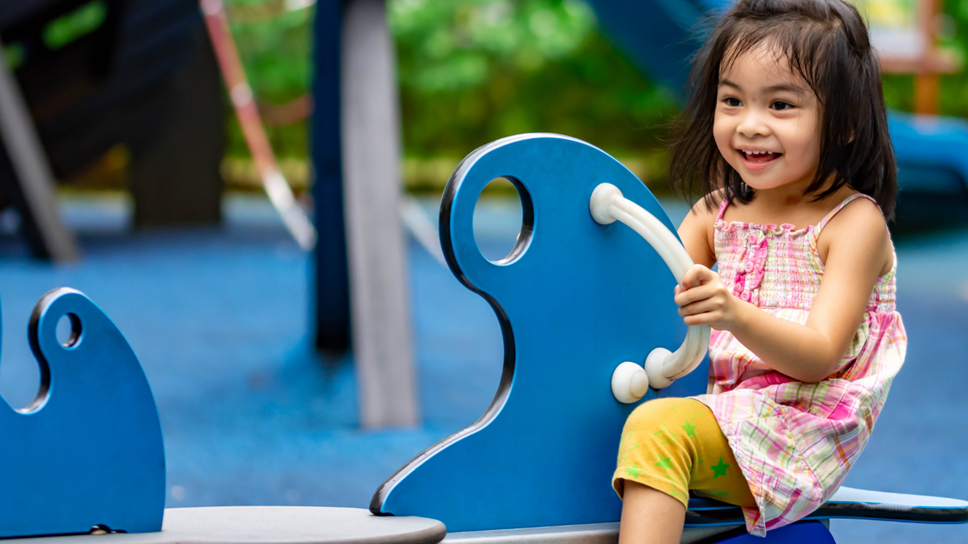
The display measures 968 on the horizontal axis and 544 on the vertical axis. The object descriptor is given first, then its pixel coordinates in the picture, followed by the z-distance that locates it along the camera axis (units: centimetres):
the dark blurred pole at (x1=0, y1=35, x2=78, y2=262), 755
